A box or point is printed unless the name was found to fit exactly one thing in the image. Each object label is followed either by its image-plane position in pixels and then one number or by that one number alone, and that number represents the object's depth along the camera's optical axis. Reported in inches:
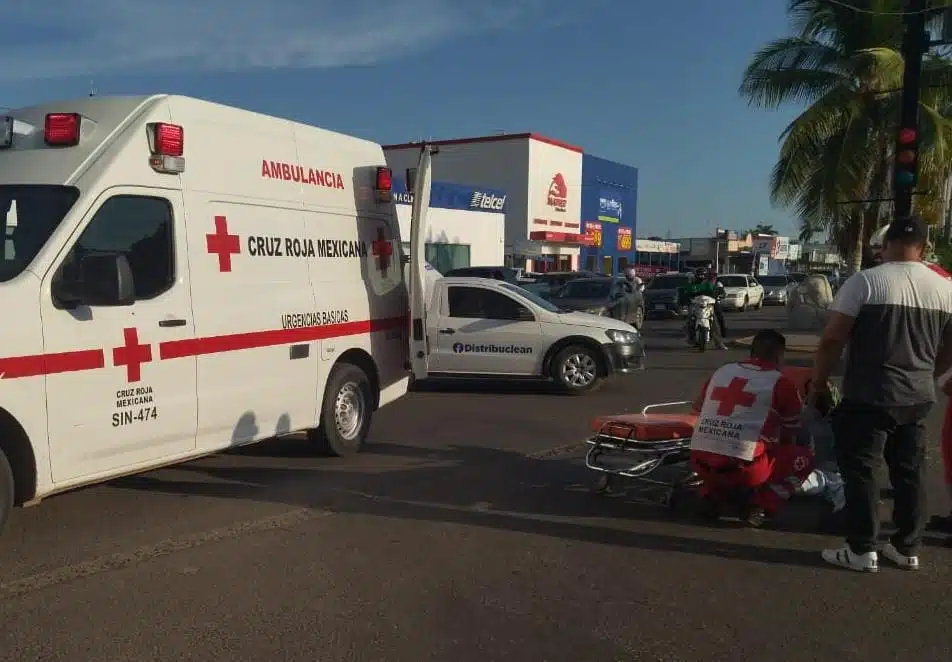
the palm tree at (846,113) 681.0
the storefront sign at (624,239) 2138.3
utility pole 488.7
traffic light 487.2
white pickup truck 472.7
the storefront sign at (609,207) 2022.5
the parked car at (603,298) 791.3
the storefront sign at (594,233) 1972.2
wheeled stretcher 240.8
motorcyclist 689.0
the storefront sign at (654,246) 2510.6
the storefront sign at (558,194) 1811.0
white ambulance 198.8
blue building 1974.7
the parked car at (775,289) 1617.9
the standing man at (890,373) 186.4
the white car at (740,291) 1339.8
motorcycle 689.6
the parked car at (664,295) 1113.4
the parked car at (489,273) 870.2
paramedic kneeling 217.8
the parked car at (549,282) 864.3
